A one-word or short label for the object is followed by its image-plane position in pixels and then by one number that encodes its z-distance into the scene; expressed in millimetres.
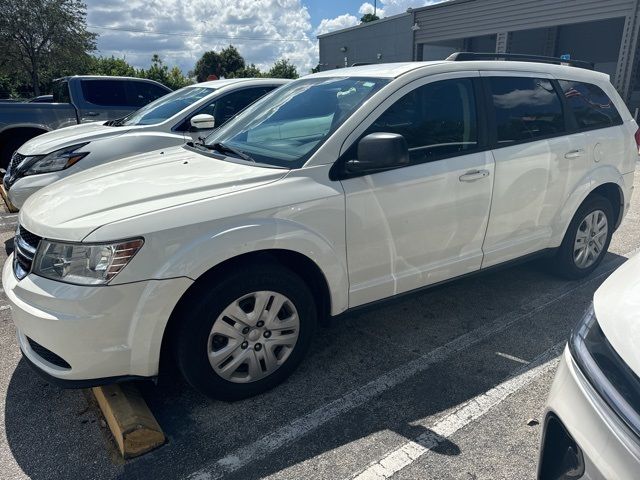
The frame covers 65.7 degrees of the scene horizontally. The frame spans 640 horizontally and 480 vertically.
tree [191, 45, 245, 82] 55000
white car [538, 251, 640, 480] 1374
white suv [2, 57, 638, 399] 2289
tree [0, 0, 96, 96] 23422
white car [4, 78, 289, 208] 5417
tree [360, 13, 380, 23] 60766
